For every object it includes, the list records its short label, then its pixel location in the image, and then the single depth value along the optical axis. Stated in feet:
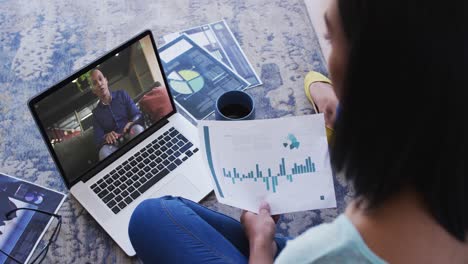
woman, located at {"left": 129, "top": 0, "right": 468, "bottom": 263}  1.39
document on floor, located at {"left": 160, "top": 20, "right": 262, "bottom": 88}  4.00
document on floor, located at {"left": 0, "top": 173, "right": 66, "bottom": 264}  3.01
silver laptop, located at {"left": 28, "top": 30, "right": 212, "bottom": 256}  2.99
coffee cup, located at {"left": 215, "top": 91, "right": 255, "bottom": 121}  3.19
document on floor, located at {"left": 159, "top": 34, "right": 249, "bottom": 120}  3.74
